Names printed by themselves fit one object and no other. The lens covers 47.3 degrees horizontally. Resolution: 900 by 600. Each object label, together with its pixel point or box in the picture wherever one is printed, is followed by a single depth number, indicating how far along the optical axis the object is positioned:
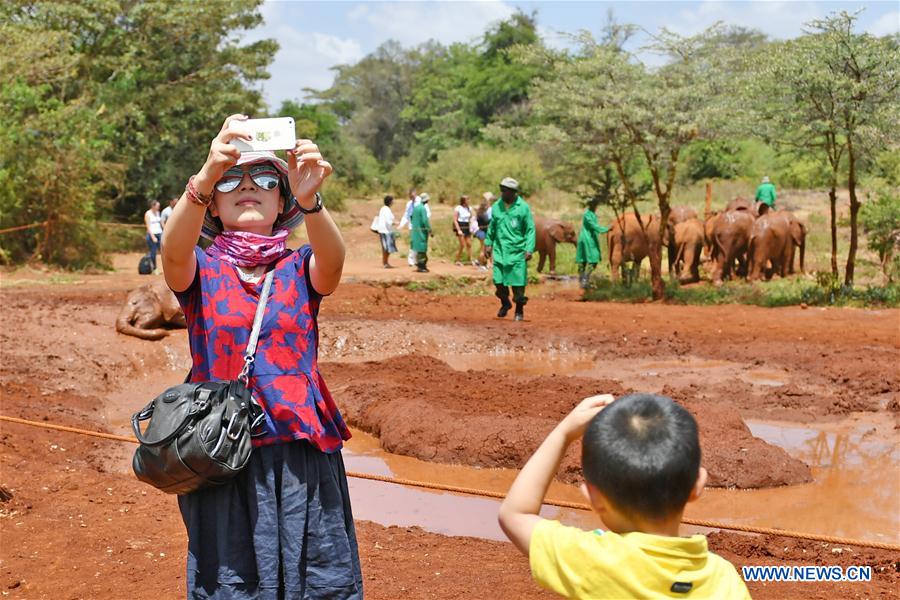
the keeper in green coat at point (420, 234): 19.47
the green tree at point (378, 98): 50.75
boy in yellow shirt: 1.91
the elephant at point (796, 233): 19.08
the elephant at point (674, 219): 19.72
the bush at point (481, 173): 33.94
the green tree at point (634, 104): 15.38
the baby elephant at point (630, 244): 18.78
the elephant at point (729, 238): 18.69
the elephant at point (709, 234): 20.19
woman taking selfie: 2.76
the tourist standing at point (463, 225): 21.36
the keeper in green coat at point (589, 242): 18.08
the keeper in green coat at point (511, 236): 12.11
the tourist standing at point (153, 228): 18.80
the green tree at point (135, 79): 19.53
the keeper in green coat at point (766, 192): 22.34
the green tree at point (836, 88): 13.79
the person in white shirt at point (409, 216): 20.29
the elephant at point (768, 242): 18.59
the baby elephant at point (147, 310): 11.27
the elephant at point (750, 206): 19.47
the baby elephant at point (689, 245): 19.08
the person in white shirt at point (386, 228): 20.00
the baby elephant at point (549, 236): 20.59
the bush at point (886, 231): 17.34
